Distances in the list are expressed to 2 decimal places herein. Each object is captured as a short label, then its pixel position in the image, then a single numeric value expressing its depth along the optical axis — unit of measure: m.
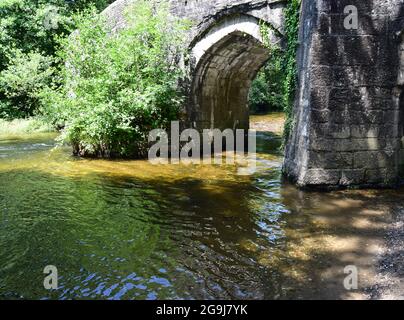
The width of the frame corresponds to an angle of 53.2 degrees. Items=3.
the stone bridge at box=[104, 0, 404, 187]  5.77
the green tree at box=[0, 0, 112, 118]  16.64
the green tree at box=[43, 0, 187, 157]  8.27
